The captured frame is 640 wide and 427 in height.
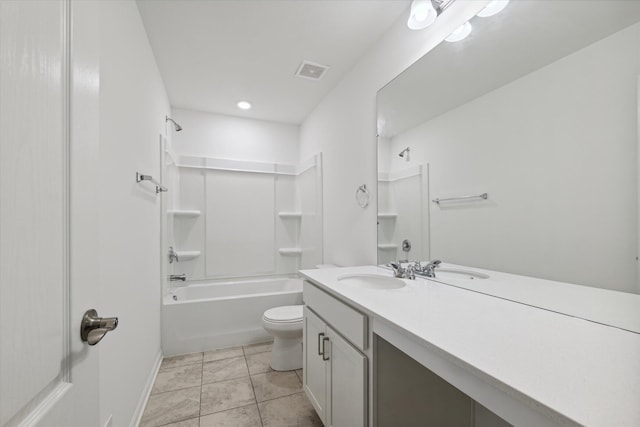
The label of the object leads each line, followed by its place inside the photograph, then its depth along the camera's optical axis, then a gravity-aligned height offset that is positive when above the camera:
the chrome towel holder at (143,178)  1.65 +0.25
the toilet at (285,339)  2.17 -1.01
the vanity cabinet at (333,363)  1.12 -0.72
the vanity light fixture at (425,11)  1.44 +1.08
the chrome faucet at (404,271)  1.60 -0.34
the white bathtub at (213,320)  2.50 -0.99
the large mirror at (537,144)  0.85 +0.28
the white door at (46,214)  0.36 +0.01
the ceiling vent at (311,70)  2.31 +1.27
